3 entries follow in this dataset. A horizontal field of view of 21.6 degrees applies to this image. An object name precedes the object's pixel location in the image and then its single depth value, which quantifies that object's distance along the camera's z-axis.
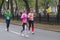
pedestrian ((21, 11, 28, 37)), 10.72
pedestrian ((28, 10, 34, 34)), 11.59
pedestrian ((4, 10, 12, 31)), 13.06
